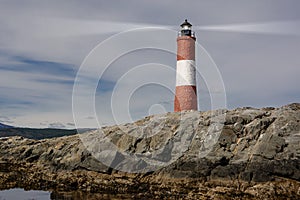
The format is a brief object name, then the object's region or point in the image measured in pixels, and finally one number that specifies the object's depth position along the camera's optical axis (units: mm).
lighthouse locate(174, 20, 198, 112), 37375
